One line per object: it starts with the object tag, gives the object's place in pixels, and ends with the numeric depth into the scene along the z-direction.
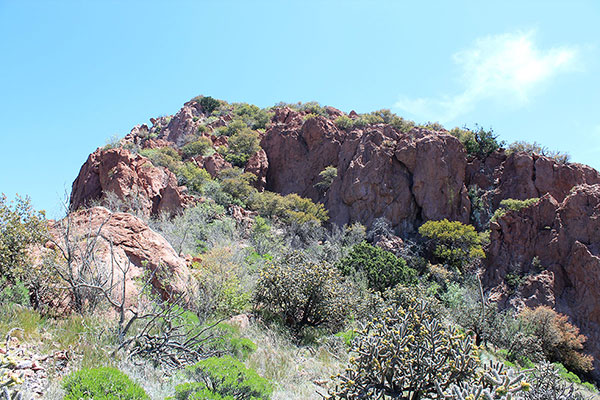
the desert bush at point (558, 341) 13.24
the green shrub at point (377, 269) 14.38
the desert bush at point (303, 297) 9.08
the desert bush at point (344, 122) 29.64
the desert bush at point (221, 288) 8.23
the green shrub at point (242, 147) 29.95
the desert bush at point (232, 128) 34.56
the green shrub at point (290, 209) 23.82
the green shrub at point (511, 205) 21.36
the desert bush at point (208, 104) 44.81
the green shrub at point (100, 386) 3.48
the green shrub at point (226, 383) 3.99
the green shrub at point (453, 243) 20.14
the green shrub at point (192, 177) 24.20
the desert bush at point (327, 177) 27.14
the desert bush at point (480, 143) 26.17
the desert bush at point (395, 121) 28.72
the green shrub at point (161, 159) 25.27
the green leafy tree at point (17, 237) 6.82
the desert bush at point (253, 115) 36.88
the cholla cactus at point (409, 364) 4.16
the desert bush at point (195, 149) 30.12
